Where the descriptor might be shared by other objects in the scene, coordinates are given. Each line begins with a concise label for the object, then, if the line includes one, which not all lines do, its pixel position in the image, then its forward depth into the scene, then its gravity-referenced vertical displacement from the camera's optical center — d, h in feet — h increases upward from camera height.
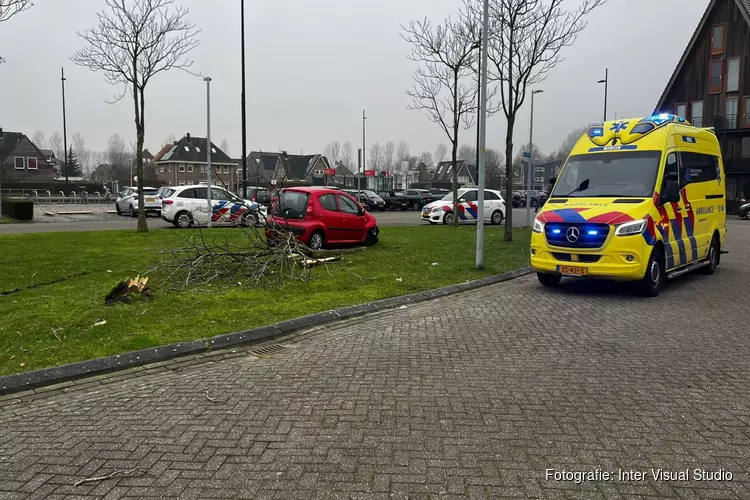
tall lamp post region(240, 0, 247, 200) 89.86 +18.84
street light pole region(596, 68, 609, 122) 110.63 +25.13
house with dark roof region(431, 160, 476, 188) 281.95 +18.37
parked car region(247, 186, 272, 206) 112.98 +2.90
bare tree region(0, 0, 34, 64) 36.70 +13.35
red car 39.47 -0.56
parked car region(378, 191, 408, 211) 139.95 +1.45
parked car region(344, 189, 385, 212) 127.03 +1.70
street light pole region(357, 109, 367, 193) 166.13 +22.90
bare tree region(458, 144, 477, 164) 357.12 +36.42
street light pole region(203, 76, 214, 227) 68.28 +11.47
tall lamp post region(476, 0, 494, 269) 35.60 +5.29
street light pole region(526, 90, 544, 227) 72.08 +6.22
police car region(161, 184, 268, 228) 66.74 +0.16
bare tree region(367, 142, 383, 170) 329.72 +26.62
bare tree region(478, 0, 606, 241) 51.65 +14.97
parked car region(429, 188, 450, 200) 148.75 +4.28
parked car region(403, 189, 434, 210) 142.00 +2.58
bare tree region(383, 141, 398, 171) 339.98 +27.45
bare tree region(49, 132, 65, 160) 343.67 +32.58
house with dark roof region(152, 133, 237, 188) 270.67 +21.30
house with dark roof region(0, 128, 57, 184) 225.56 +19.59
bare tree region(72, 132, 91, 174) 336.98 +28.43
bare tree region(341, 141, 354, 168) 319.31 +26.27
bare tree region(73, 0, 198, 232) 53.93 +14.19
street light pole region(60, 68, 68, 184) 167.02 +25.26
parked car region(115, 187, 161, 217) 92.43 +0.69
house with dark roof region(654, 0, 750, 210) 130.52 +31.43
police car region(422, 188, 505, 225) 78.89 -0.02
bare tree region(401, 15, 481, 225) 72.27 +19.34
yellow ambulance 26.96 +0.08
